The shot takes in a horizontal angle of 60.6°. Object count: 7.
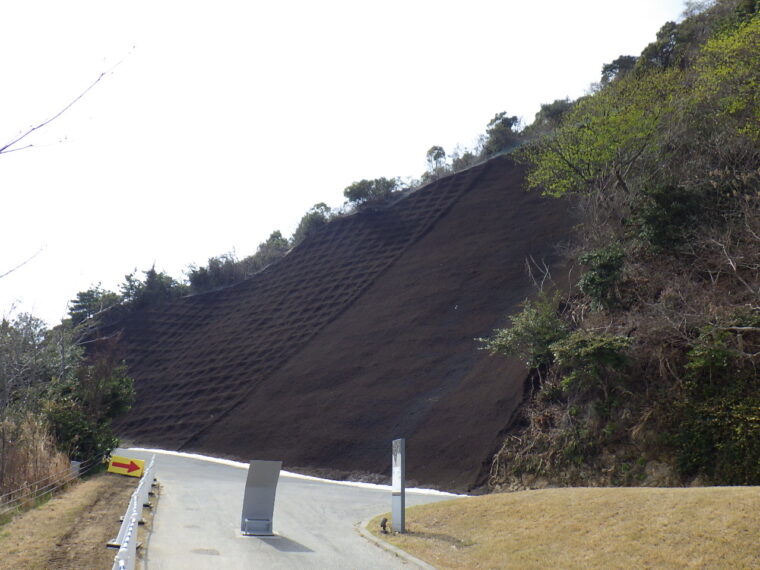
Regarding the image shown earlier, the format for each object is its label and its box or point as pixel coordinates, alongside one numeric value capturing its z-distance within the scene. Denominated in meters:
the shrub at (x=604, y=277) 21.00
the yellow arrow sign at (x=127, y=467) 19.95
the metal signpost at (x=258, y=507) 11.89
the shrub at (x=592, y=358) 17.83
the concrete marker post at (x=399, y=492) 12.47
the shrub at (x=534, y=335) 21.17
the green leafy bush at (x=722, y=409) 14.25
